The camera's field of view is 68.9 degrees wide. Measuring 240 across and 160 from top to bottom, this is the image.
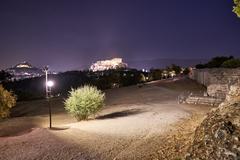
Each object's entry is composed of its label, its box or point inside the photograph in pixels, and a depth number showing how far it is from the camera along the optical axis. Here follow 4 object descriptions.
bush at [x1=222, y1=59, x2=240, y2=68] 19.53
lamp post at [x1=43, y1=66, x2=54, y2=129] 8.76
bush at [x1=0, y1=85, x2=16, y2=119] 11.84
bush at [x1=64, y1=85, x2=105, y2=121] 9.90
